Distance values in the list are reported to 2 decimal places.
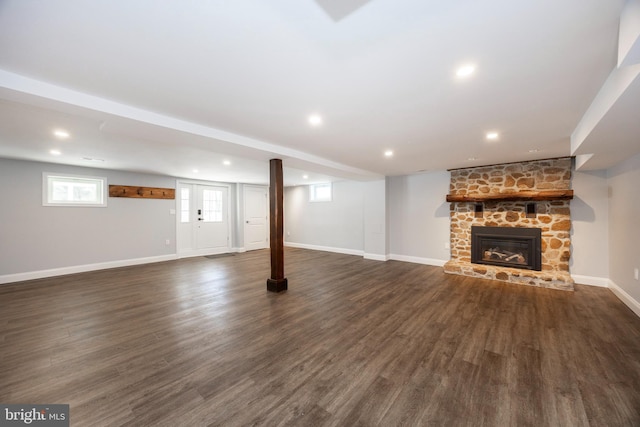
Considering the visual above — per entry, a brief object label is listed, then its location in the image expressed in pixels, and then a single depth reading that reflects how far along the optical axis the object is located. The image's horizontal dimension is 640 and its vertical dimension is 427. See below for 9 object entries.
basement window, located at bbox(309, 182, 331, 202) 8.11
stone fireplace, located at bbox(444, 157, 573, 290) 4.46
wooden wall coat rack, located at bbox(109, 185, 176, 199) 5.81
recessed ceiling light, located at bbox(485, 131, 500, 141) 3.15
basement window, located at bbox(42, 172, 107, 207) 5.00
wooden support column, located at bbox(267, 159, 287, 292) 4.08
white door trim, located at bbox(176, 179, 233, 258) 6.99
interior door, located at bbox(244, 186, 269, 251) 8.41
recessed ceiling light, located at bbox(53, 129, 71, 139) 3.08
